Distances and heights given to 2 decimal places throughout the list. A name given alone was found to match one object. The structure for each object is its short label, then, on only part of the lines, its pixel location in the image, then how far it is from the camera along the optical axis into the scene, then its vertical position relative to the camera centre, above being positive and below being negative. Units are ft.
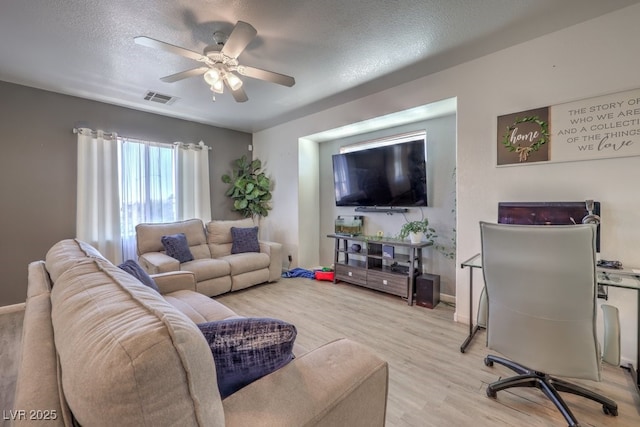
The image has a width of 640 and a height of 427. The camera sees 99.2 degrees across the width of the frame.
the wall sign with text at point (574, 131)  6.43 +1.99
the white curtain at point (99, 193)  11.28 +0.77
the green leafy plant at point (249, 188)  15.98 +1.33
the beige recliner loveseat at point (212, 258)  10.72 -2.06
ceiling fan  6.02 +3.77
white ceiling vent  11.19 +4.80
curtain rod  11.60 +3.40
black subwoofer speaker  9.98 -3.04
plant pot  10.64 -1.11
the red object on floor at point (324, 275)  13.38 -3.25
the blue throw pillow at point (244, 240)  13.05 -1.47
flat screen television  10.79 +1.45
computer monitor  6.81 -0.12
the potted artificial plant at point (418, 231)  10.66 -0.89
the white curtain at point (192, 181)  14.16 +1.55
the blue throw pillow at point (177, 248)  11.13 -1.53
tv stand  10.55 -2.49
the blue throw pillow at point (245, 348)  2.82 -1.49
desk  5.27 -1.49
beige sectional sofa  1.71 -1.23
